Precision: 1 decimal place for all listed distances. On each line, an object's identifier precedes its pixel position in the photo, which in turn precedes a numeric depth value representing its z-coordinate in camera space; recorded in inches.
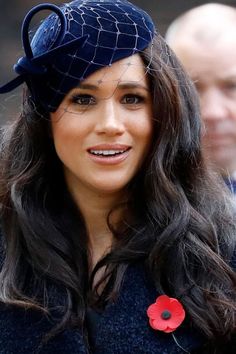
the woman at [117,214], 184.7
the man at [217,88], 231.1
